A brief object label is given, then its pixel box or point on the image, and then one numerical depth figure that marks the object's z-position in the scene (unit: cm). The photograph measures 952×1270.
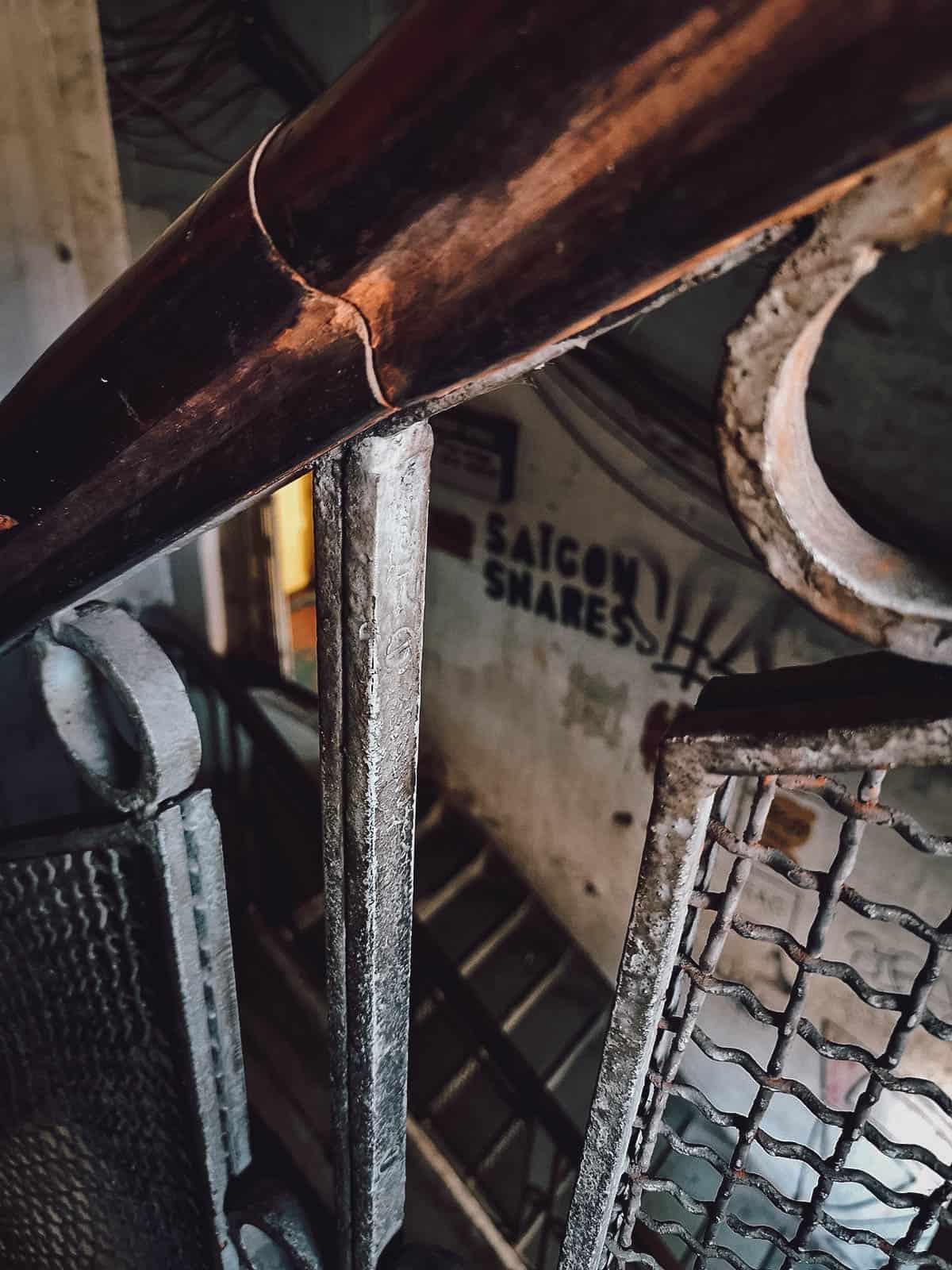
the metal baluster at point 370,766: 64
